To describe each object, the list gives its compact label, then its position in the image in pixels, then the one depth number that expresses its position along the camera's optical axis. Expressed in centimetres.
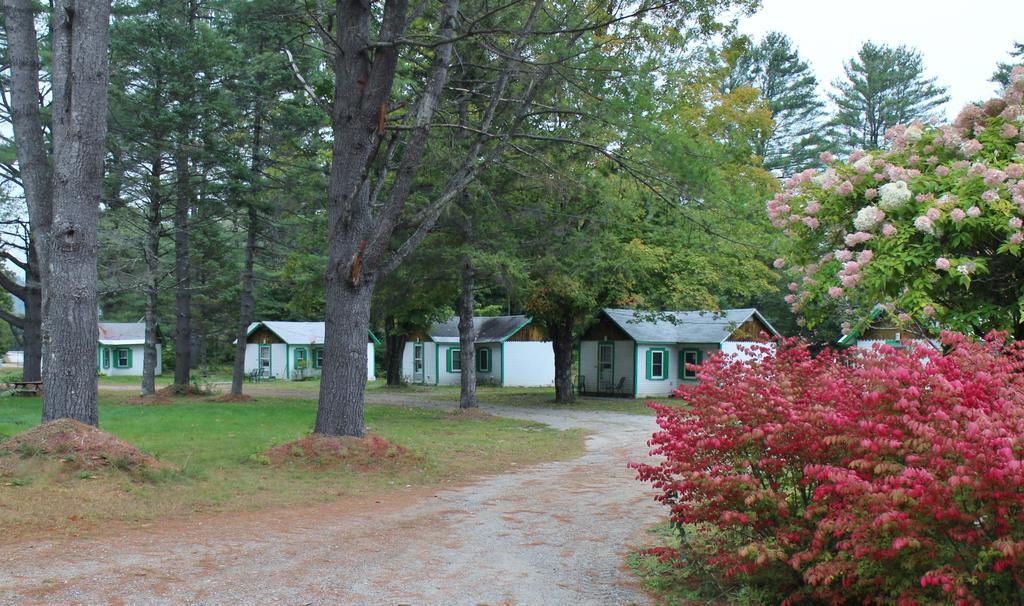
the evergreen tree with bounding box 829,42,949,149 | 4362
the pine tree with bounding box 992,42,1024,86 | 3293
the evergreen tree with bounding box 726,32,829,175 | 4472
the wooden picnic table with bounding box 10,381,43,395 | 2797
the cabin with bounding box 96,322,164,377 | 4981
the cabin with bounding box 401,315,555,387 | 3997
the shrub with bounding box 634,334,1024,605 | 397
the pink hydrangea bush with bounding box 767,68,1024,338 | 612
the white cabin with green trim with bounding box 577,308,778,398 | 3122
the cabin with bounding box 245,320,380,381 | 4509
